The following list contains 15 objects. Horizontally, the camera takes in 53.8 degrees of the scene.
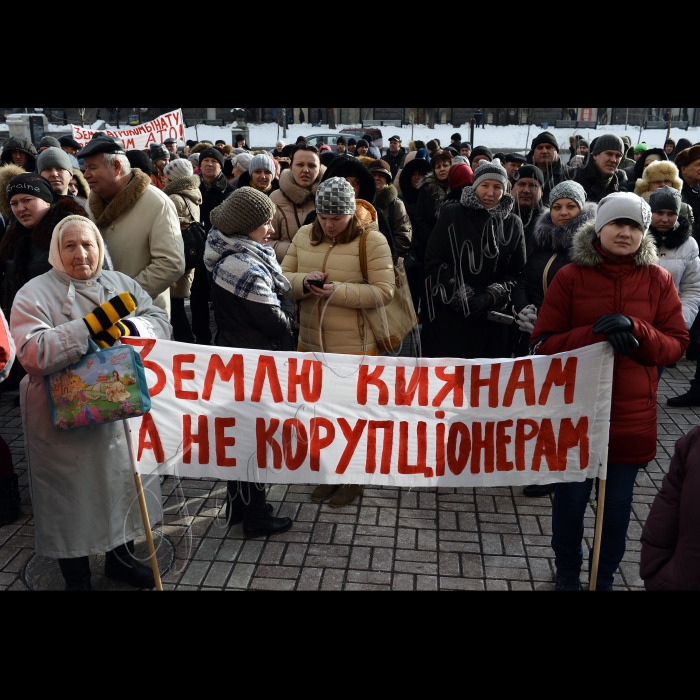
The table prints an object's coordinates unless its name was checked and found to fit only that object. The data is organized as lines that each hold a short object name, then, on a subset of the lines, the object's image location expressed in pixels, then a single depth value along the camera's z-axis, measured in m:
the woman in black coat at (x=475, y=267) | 4.64
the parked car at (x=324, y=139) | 25.37
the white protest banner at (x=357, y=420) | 3.27
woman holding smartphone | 4.12
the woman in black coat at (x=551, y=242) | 4.20
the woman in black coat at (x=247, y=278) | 3.72
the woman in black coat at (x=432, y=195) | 7.20
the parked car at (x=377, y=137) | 20.93
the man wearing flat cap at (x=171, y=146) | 12.48
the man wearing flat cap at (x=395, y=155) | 13.81
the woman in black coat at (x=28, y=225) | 4.09
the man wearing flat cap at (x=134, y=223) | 4.19
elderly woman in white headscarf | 3.13
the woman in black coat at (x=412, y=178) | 8.02
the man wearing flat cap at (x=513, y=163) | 7.76
